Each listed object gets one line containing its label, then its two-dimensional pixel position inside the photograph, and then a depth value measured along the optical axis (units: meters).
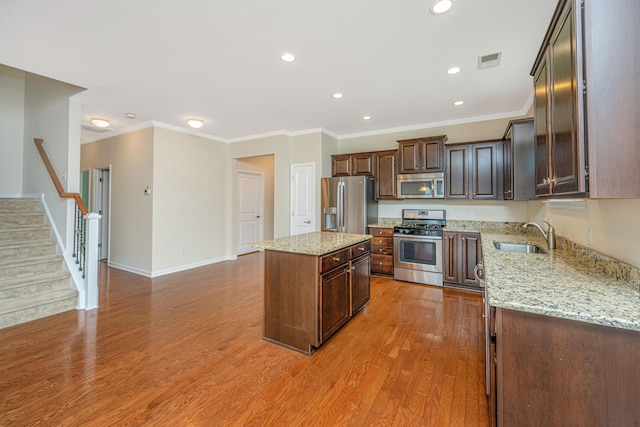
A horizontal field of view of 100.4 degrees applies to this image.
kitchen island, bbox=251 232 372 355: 2.38
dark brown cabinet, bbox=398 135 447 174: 4.45
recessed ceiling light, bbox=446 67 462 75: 2.91
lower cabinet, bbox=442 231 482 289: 4.02
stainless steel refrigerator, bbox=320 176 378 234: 4.82
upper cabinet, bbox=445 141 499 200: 4.09
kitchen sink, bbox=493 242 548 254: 2.77
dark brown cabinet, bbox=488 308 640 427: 1.04
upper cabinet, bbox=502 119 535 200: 3.06
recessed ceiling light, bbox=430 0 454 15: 1.94
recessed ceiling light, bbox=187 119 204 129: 4.63
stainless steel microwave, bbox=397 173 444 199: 4.47
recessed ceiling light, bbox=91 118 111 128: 4.57
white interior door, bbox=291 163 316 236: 5.32
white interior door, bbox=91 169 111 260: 5.89
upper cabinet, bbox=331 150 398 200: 4.89
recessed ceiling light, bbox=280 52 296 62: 2.63
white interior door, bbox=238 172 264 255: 6.93
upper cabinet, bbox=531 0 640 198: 1.06
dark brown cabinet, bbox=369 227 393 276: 4.70
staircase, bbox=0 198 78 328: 3.02
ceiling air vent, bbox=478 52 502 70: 2.67
